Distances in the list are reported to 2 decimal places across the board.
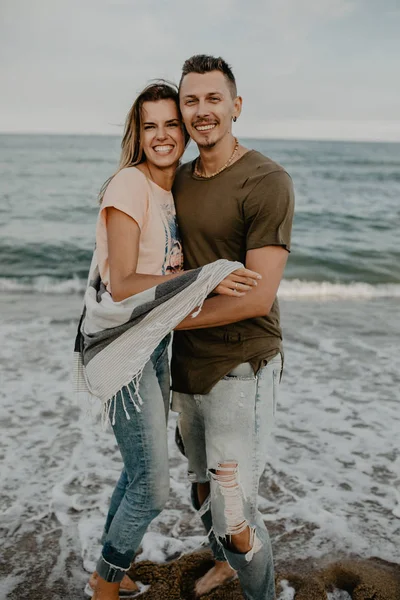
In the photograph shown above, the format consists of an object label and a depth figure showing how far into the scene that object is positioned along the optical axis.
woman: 2.44
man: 2.42
